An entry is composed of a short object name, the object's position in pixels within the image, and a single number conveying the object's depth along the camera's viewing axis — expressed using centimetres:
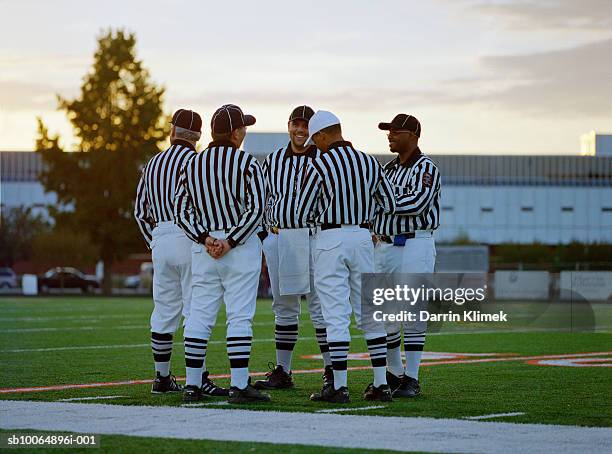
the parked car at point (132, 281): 6181
